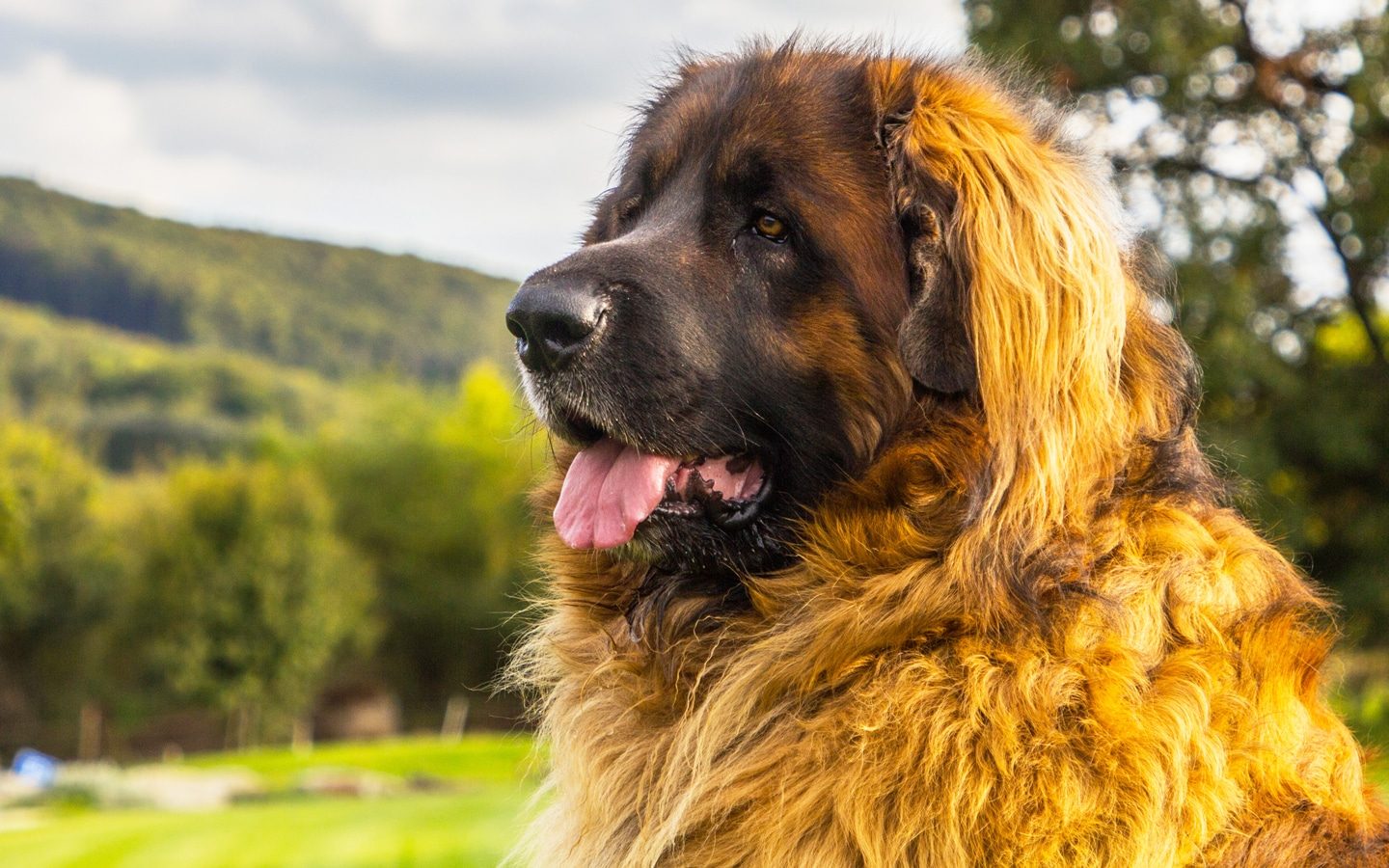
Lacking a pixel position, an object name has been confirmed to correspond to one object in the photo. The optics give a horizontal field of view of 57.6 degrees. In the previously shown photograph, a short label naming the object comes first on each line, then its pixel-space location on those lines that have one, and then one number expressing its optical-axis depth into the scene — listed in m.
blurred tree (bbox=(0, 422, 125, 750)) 44.88
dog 2.69
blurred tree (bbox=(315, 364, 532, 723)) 53.62
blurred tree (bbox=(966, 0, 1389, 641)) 19.61
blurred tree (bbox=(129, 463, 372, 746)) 44.50
